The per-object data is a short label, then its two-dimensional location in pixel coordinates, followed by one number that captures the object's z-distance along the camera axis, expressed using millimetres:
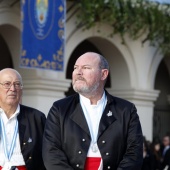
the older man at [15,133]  5945
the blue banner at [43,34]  13305
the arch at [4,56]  17297
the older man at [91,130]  5246
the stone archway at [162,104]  19656
